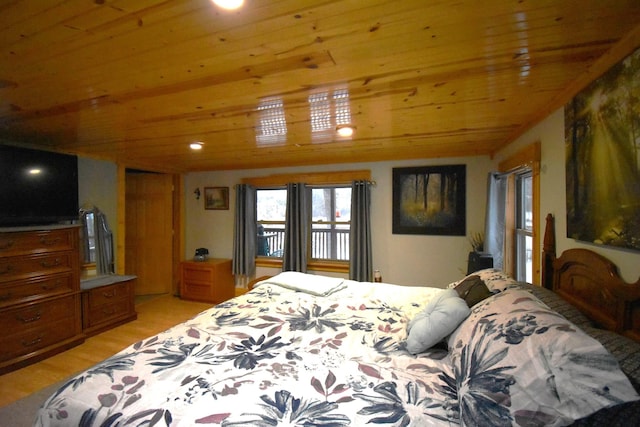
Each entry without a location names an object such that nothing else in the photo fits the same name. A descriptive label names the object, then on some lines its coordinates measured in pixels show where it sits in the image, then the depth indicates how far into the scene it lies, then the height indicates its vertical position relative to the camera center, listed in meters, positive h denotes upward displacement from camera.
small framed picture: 4.57 +0.25
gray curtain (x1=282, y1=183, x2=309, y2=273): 4.00 -0.28
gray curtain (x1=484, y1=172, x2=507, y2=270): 2.77 -0.10
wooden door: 4.44 -0.30
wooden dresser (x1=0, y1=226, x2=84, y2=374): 2.36 -0.76
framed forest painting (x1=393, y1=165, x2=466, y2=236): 3.44 +0.13
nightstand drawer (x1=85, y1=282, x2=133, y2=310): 3.03 -0.98
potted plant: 3.23 -0.40
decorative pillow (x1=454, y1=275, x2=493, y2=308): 1.54 -0.50
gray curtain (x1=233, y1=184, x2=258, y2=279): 4.29 -0.33
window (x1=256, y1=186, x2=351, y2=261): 4.07 -0.17
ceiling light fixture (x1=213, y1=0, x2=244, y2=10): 0.90 +0.71
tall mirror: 3.34 -0.34
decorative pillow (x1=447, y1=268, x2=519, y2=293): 1.57 -0.46
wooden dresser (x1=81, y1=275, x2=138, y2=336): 2.98 -1.06
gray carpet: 1.76 -1.36
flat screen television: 2.46 +0.28
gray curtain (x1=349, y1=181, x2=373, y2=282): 3.68 -0.34
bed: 0.77 -0.71
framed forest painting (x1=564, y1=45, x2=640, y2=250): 1.07 +0.22
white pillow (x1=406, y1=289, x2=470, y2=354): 1.36 -0.60
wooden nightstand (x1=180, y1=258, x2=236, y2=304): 4.15 -1.08
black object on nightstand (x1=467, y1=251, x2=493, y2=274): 2.70 -0.53
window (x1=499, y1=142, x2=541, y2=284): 2.48 -0.13
